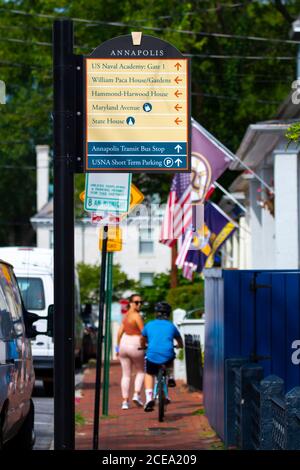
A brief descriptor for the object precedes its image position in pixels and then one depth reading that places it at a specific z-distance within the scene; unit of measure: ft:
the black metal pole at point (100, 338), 37.32
